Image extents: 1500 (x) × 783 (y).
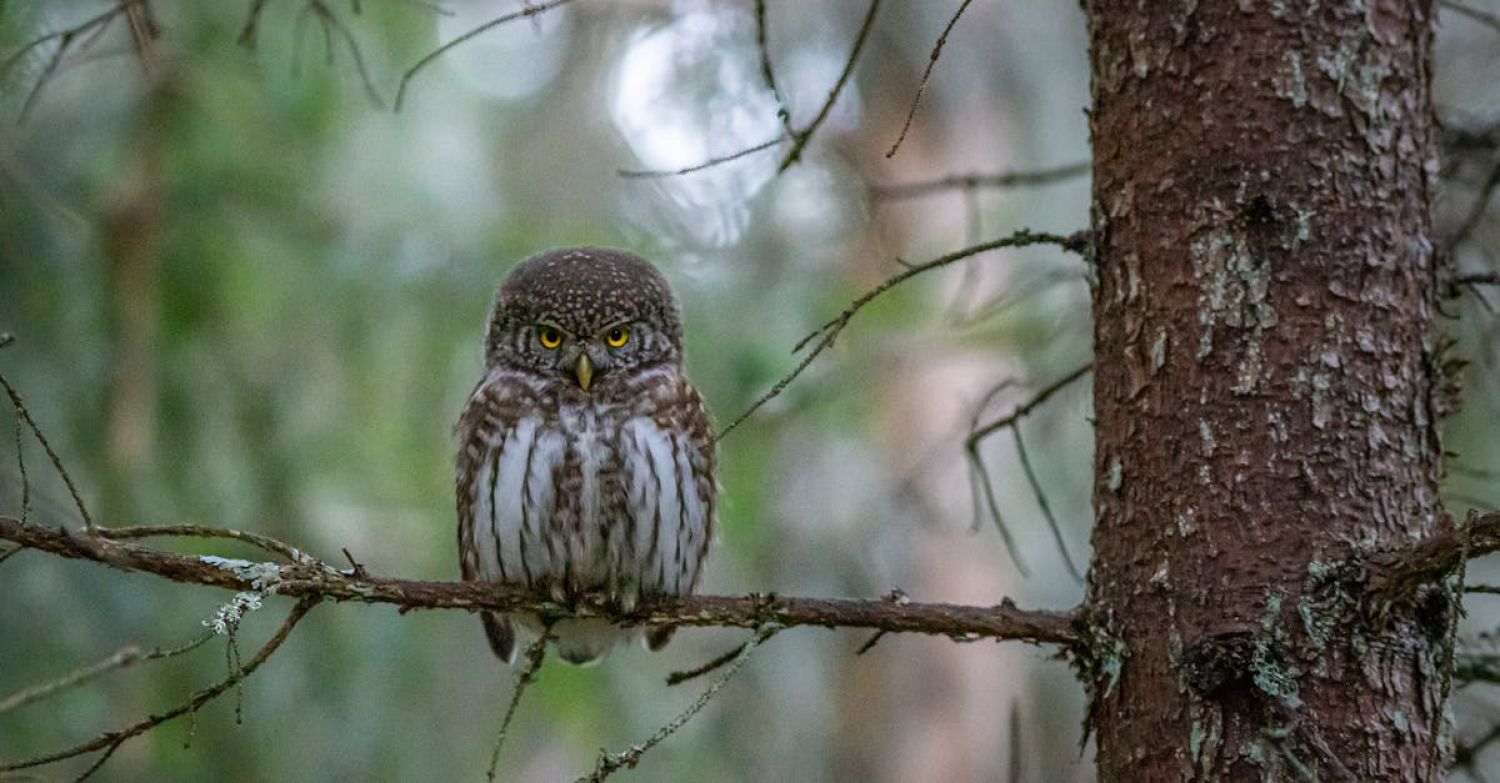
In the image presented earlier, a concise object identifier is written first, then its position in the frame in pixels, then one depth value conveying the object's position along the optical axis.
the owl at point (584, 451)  7.41
